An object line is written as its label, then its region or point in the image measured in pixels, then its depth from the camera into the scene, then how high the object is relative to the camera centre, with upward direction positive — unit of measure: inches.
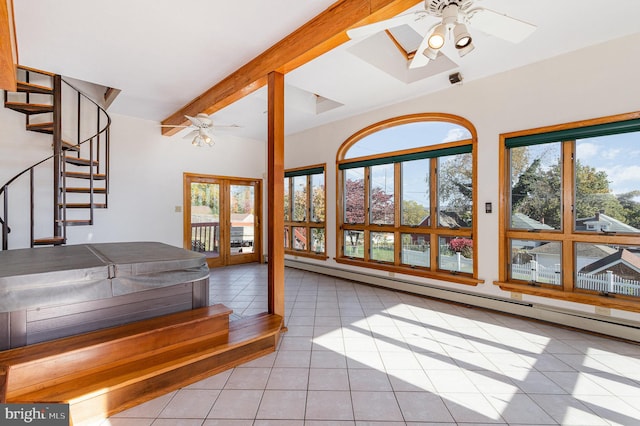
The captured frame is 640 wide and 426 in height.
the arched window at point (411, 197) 163.2 +11.8
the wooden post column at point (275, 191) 123.6 +10.8
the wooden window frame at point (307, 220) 235.5 -4.0
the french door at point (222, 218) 242.2 -1.8
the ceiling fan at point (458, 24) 75.4 +52.6
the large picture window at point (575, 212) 118.1 +1.1
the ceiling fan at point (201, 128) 163.2 +53.0
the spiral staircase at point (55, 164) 144.7 +30.3
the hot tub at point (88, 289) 71.8 -20.7
